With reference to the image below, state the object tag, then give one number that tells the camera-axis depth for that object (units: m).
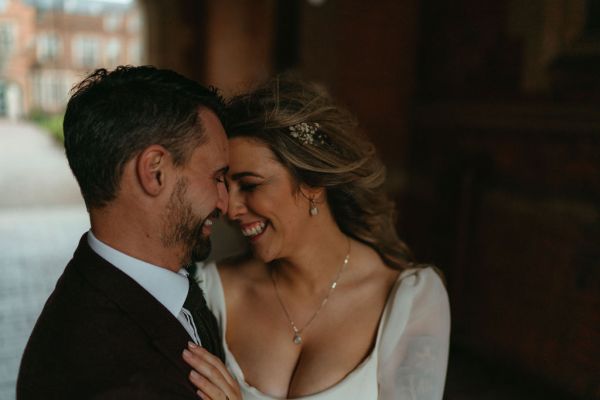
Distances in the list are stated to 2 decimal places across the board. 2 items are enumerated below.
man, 0.97
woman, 1.52
